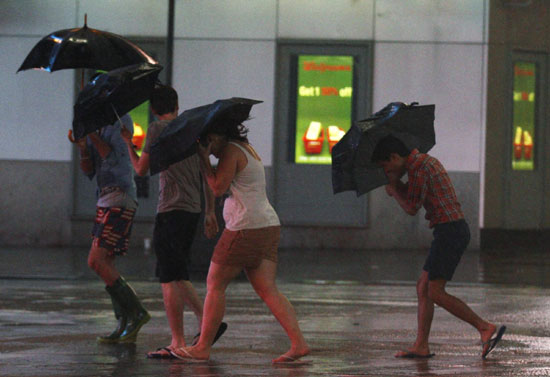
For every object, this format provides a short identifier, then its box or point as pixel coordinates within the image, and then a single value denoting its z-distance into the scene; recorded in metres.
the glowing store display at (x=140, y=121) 38.87
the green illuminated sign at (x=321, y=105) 38.56
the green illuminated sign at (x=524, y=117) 40.03
